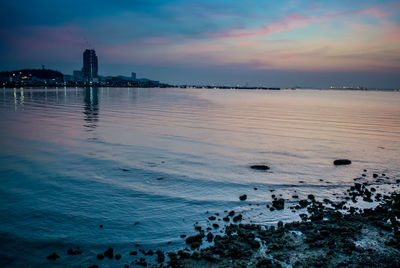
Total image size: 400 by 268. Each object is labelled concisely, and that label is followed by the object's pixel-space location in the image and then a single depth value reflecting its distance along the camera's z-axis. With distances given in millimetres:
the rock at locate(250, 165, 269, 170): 20369
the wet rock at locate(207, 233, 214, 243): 10264
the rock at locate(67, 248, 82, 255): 9633
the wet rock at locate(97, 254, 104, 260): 9352
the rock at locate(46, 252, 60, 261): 9344
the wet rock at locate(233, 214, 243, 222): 12043
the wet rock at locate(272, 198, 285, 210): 13359
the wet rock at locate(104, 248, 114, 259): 9470
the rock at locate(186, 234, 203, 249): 9856
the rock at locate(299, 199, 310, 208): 13562
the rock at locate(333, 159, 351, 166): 21828
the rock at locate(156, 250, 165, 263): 9008
